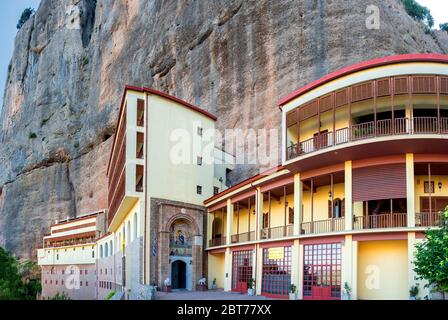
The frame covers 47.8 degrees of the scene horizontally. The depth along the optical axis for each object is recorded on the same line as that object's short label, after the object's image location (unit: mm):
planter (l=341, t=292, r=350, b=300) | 21820
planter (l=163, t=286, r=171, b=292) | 31047
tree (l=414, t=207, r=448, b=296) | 17297
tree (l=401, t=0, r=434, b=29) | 51812
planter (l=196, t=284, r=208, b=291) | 33666
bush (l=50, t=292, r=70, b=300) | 56319
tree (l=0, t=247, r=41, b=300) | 46950
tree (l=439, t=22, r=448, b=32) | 59175
